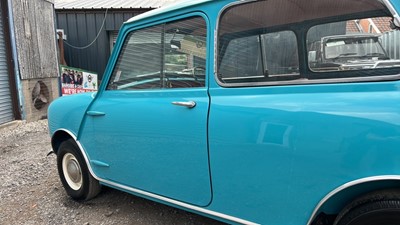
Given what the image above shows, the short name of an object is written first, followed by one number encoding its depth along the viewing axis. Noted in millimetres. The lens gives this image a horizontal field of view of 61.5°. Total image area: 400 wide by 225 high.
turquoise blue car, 1674
